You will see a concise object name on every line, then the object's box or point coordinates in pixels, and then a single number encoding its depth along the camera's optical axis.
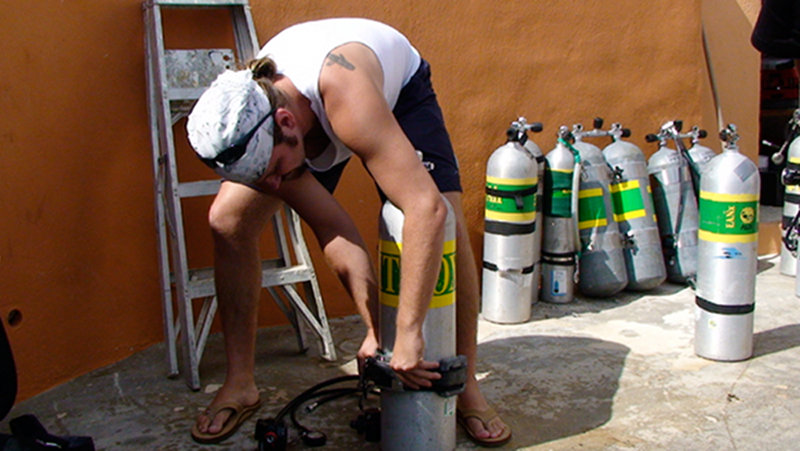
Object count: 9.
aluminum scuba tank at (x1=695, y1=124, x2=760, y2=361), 3.29
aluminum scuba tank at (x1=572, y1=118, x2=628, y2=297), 4.48
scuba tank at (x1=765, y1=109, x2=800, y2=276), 4.62
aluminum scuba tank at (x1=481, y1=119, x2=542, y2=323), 4.05
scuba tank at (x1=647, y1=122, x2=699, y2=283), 4.79
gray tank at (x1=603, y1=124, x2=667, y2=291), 4.60
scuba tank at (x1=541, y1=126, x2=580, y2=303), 4.40
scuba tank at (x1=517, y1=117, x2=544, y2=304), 4.44
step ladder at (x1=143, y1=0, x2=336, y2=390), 3.21
